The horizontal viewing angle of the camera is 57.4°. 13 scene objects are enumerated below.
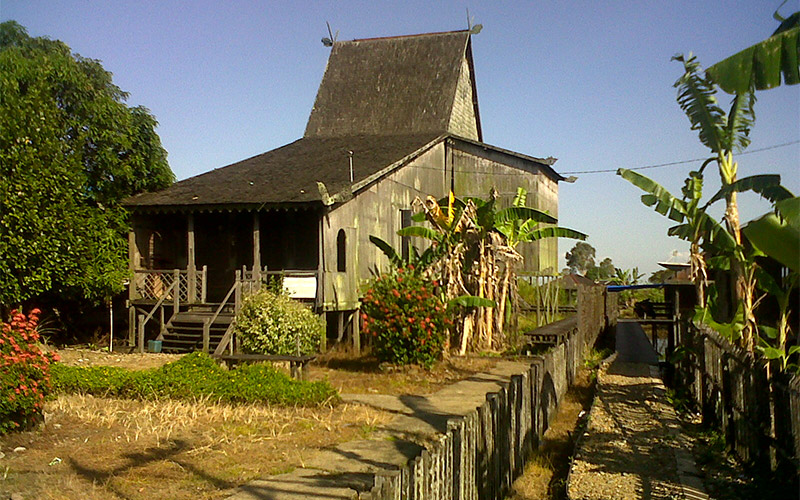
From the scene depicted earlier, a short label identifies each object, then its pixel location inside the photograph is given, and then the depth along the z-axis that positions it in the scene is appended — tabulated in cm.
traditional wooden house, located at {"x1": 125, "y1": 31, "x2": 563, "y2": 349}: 1880
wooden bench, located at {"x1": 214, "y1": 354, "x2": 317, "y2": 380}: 1286
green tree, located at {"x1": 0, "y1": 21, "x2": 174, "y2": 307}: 1692
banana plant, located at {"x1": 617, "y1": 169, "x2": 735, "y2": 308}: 1282
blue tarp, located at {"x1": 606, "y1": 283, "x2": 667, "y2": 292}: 4030
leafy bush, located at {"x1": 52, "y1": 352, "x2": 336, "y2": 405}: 1133
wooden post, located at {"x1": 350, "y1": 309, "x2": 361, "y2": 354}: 2045
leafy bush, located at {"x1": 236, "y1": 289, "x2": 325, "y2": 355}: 1548
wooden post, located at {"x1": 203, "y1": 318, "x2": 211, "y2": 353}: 1700
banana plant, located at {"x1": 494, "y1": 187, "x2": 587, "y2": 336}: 1741
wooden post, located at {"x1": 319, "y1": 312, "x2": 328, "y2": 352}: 1849
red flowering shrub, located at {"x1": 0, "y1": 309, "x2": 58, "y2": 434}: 862
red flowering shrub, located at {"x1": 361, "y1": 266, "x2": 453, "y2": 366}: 1477
